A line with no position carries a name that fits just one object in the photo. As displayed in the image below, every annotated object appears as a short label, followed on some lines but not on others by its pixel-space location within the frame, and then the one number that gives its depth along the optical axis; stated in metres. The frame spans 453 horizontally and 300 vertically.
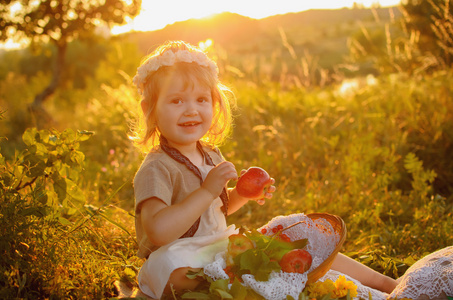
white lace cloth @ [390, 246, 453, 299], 1.95
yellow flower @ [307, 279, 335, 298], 1.89
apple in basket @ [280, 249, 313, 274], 1.88
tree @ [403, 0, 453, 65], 10.94
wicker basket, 1.92
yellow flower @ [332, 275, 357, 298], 1.91
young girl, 1.87
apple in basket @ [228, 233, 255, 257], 1.91
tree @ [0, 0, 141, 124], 9.67
